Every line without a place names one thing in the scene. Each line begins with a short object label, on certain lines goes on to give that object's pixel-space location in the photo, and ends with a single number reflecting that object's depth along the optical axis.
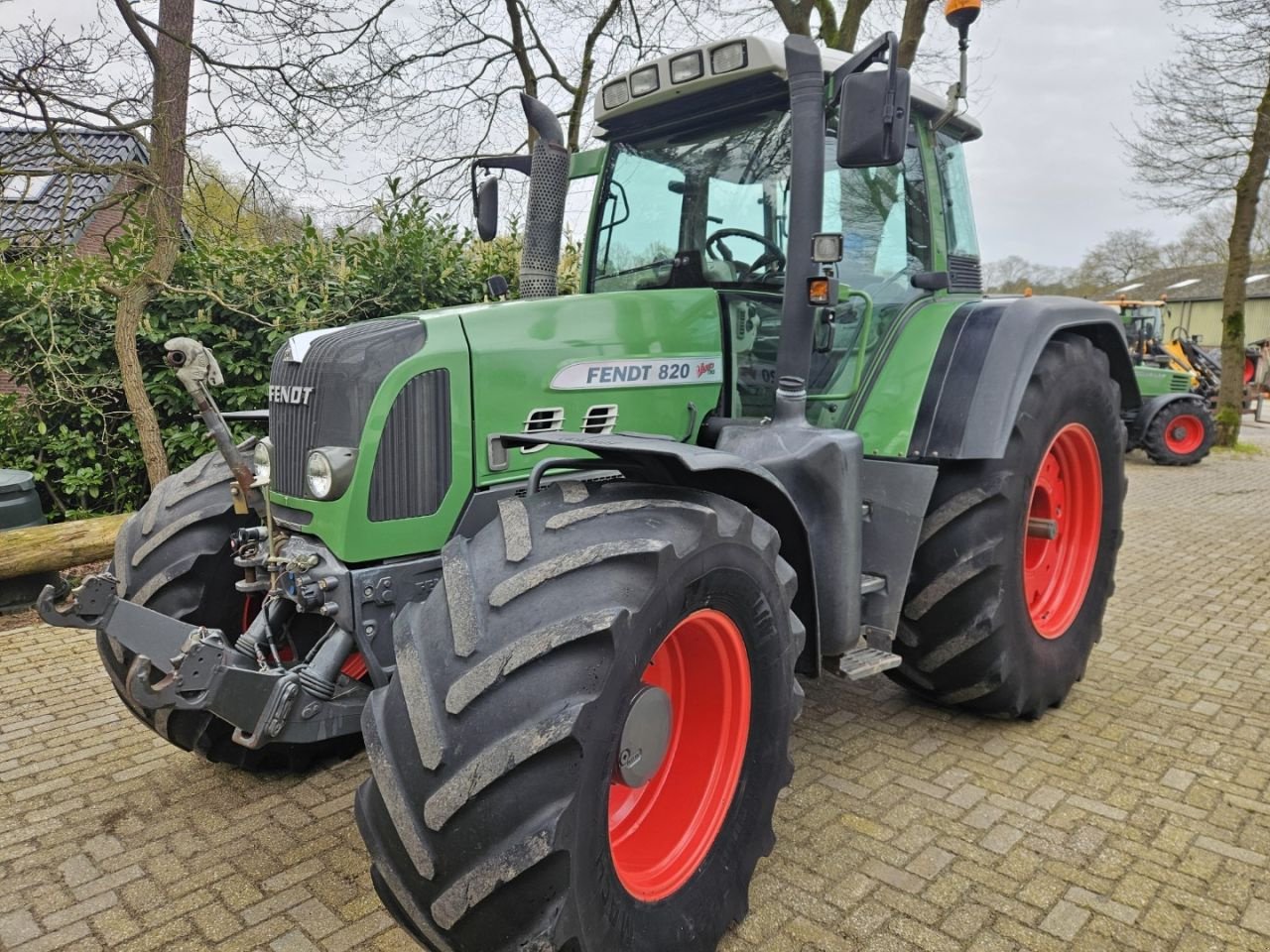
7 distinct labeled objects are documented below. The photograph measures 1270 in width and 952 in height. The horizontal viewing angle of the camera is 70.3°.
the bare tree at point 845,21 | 10.02
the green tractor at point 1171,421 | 12.11
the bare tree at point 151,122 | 5.41
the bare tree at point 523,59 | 10.43
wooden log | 5.11
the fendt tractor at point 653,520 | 1.79
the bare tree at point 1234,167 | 12.42
